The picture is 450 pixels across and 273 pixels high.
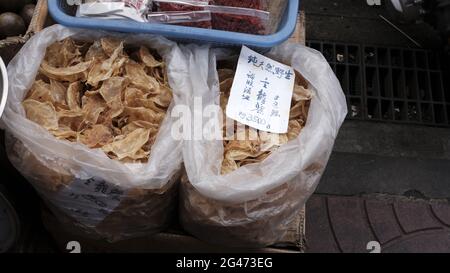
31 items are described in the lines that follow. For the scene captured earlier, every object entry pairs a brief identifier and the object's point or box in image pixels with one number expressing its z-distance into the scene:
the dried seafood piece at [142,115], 1.32
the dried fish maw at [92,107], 1.31
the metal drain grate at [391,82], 2.08
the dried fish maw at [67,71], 1.35
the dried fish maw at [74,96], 1.33
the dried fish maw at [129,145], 1.24
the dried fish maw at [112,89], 1.33
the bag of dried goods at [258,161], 1.22
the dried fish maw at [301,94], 1.37
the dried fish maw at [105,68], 1.35
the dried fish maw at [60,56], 1.39
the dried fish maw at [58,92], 1.34
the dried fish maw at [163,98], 1.35
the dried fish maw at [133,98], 1.34
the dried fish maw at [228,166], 1.26
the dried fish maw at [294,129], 1.34
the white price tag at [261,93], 1.33
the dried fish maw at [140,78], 1.36
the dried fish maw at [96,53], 1.40
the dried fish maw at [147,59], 1.39
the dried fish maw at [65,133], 1.25
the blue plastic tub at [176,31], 1.36
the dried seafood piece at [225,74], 1.45
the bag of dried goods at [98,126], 1.23
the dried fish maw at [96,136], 1.25
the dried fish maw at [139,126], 1.31
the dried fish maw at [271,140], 1.30
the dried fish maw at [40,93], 1.32
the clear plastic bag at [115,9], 1.38
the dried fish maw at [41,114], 1.26
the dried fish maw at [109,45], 1.39
